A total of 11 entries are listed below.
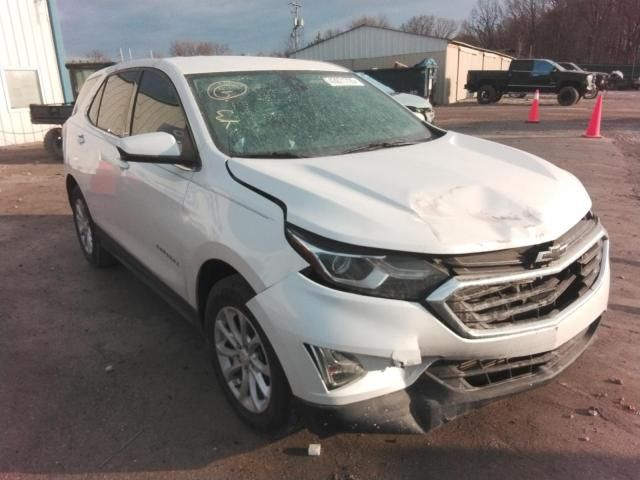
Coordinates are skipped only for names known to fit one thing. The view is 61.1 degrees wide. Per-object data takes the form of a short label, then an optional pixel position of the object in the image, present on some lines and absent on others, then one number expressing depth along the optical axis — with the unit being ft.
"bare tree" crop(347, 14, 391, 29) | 290.13
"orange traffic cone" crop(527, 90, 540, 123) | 59.67
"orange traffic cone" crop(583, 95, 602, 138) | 44.01
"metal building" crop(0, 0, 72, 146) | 45.39
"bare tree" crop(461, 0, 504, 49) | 259.60
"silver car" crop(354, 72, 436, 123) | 20.30
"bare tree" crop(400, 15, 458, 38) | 307.58
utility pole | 177.27
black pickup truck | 87.15
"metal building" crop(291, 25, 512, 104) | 116.98
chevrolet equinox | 6.95
